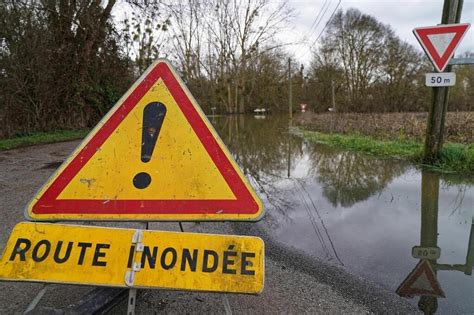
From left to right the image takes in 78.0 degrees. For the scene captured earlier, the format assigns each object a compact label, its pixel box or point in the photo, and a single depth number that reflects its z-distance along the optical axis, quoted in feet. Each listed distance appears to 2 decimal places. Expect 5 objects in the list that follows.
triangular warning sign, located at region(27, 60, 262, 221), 5.33
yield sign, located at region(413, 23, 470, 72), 15.21
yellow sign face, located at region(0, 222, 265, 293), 4.75
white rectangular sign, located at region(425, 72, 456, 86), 16.56
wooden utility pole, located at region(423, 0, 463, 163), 17.74
